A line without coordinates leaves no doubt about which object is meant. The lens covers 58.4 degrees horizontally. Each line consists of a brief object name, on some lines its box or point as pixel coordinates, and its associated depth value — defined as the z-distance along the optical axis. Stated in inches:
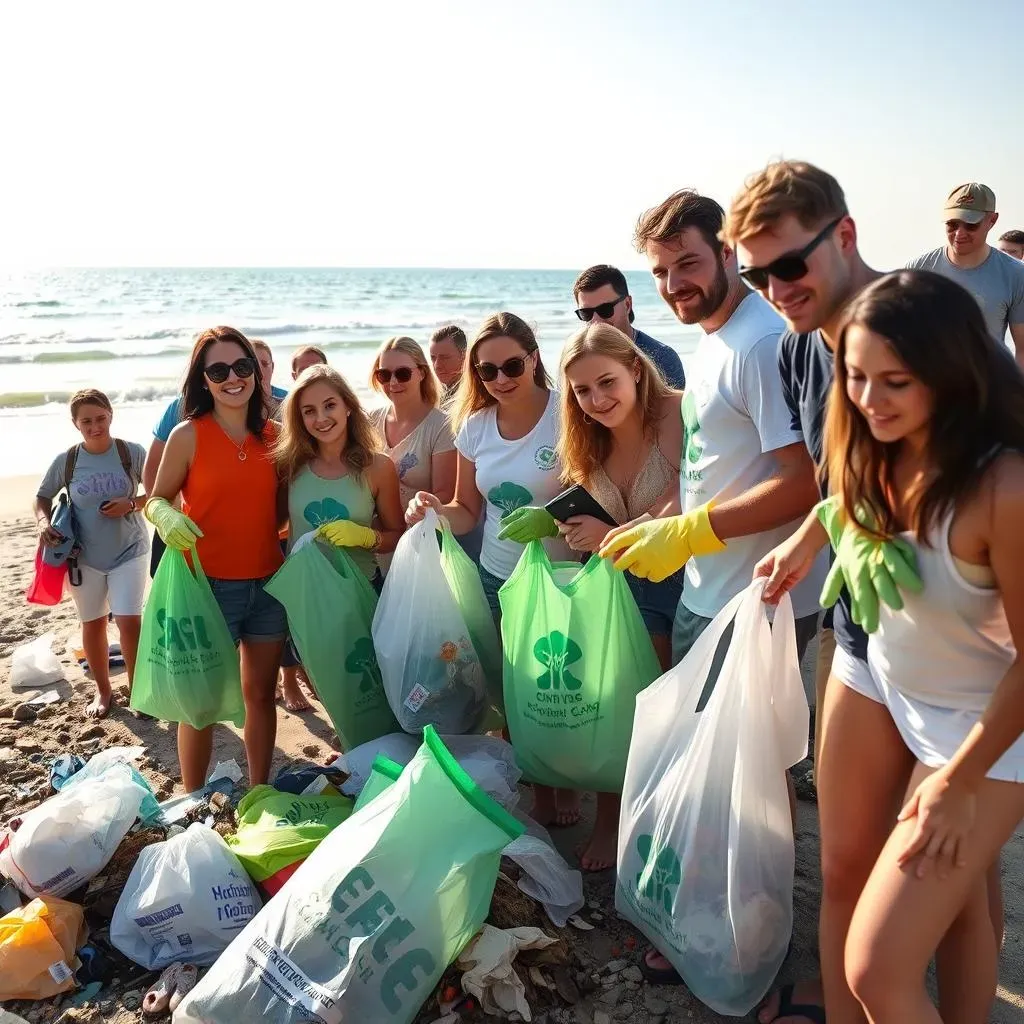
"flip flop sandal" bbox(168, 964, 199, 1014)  85.0
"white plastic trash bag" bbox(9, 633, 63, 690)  165.8
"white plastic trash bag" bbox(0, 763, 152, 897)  96.8
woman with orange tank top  120.2
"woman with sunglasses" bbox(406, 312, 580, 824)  113.8
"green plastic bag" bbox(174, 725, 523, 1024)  76.6
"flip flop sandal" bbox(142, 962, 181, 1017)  85.7
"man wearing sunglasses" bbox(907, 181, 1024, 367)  170.7
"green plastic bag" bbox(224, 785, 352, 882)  96.5
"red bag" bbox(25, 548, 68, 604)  155.6
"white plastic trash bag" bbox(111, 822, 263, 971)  91.4
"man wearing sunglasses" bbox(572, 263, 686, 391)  147.4
